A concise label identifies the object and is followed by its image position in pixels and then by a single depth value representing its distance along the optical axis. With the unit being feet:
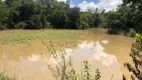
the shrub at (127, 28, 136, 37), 34.01
